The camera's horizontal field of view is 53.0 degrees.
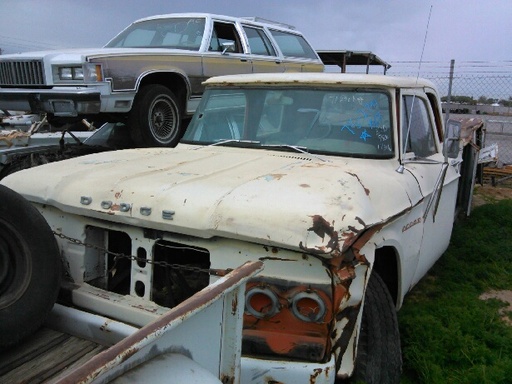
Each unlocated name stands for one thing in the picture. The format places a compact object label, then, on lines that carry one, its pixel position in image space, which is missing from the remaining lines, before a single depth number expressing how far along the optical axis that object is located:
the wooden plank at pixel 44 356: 2.12
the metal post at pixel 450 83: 9.28
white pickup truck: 2.30
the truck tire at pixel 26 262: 2.37
